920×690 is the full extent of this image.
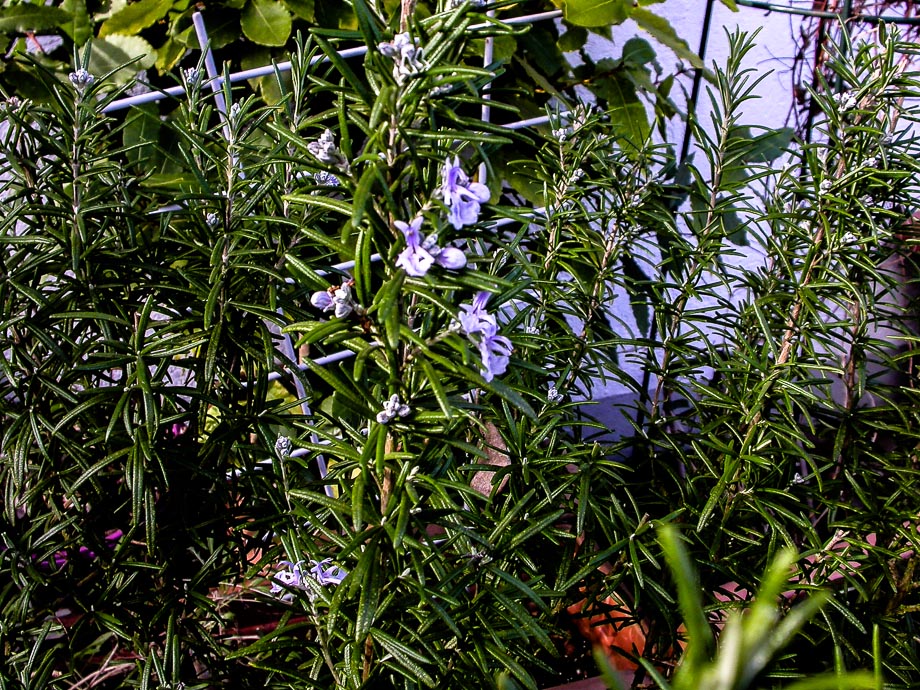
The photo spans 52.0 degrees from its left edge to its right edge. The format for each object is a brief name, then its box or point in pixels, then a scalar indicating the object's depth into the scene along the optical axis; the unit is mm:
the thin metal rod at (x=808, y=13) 407
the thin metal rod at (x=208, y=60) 430
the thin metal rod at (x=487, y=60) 457
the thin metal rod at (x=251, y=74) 393
